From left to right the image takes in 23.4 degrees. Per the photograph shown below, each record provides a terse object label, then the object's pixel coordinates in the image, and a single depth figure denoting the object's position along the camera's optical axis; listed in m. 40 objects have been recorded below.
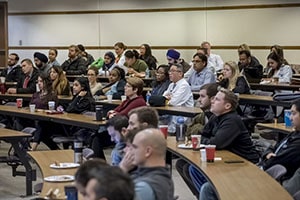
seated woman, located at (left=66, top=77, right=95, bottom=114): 9.69
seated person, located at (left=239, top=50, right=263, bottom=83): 12.59
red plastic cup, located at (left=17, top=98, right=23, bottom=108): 10.21
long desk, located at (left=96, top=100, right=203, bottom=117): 8.49
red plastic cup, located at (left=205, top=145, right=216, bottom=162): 5.45
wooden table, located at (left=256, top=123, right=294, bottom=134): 7.22
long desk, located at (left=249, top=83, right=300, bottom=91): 10.99
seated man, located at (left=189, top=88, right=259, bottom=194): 6.07
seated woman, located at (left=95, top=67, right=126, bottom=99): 10.89
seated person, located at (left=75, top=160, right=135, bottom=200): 2.83
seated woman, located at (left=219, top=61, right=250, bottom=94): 10.41
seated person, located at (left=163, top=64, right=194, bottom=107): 9.59
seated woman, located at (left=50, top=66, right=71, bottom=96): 10.98
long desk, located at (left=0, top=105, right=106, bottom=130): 8.23
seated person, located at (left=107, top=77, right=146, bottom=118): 8.57
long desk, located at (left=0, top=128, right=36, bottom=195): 7.28
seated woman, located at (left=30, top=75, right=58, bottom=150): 10.08
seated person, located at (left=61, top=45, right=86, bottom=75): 15.72
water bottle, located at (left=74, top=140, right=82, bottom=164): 5.46
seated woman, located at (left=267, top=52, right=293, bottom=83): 11.59
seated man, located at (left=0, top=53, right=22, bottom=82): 13.84
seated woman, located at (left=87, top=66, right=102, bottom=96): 11.34
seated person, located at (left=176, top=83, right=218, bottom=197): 6.76
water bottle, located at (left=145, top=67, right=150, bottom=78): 13.38
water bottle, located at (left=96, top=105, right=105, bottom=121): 8.38
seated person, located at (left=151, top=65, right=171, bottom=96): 10.31
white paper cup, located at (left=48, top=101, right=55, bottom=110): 9.60
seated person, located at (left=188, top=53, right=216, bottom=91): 11.06
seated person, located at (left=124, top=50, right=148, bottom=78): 14.00
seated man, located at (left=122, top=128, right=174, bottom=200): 3.62
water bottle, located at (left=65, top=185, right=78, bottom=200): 3.88
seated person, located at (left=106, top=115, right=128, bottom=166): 5.22
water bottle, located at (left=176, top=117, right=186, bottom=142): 6.77
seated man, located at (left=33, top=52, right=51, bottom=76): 13.77
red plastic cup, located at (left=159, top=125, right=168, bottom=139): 6.79
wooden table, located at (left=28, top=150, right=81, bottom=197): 4.62
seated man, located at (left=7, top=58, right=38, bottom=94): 11.99
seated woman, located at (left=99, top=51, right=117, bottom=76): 15.31
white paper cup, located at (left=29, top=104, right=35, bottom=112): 9.61
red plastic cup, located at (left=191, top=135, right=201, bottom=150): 6.14
